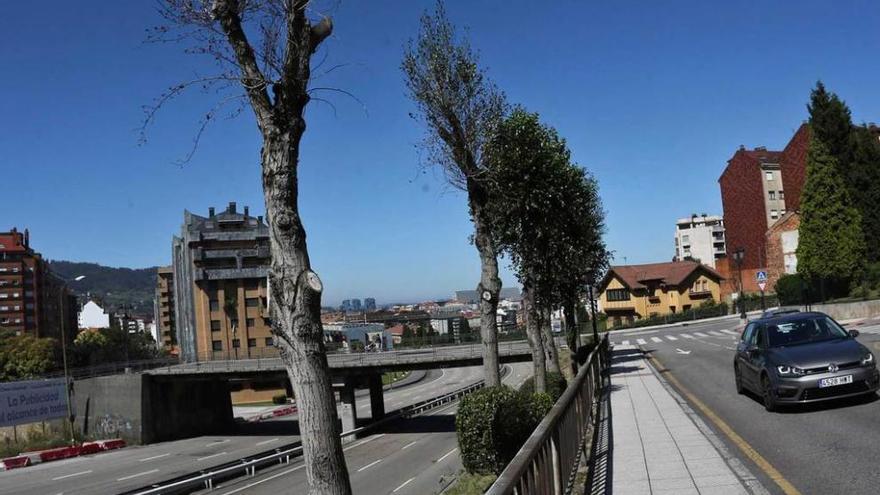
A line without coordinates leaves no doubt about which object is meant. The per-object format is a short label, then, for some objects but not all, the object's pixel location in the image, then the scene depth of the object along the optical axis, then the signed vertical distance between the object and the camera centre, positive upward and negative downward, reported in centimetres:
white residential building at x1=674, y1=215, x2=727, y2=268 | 13089 +916
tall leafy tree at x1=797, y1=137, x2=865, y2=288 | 4762 +382
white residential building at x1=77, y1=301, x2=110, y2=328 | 18988 +604
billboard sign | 4911 -378
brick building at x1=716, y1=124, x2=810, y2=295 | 7450 +1017
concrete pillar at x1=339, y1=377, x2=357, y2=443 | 5066 -556
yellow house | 8769 +103
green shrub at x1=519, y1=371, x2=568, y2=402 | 2069 -233
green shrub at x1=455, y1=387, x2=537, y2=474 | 1292 -200
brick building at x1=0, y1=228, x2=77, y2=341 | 13038 +989
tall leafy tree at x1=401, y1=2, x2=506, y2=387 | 1794 +497
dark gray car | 1121 -116
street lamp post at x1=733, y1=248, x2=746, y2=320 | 4366 +218
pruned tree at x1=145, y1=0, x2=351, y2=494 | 545 +88
